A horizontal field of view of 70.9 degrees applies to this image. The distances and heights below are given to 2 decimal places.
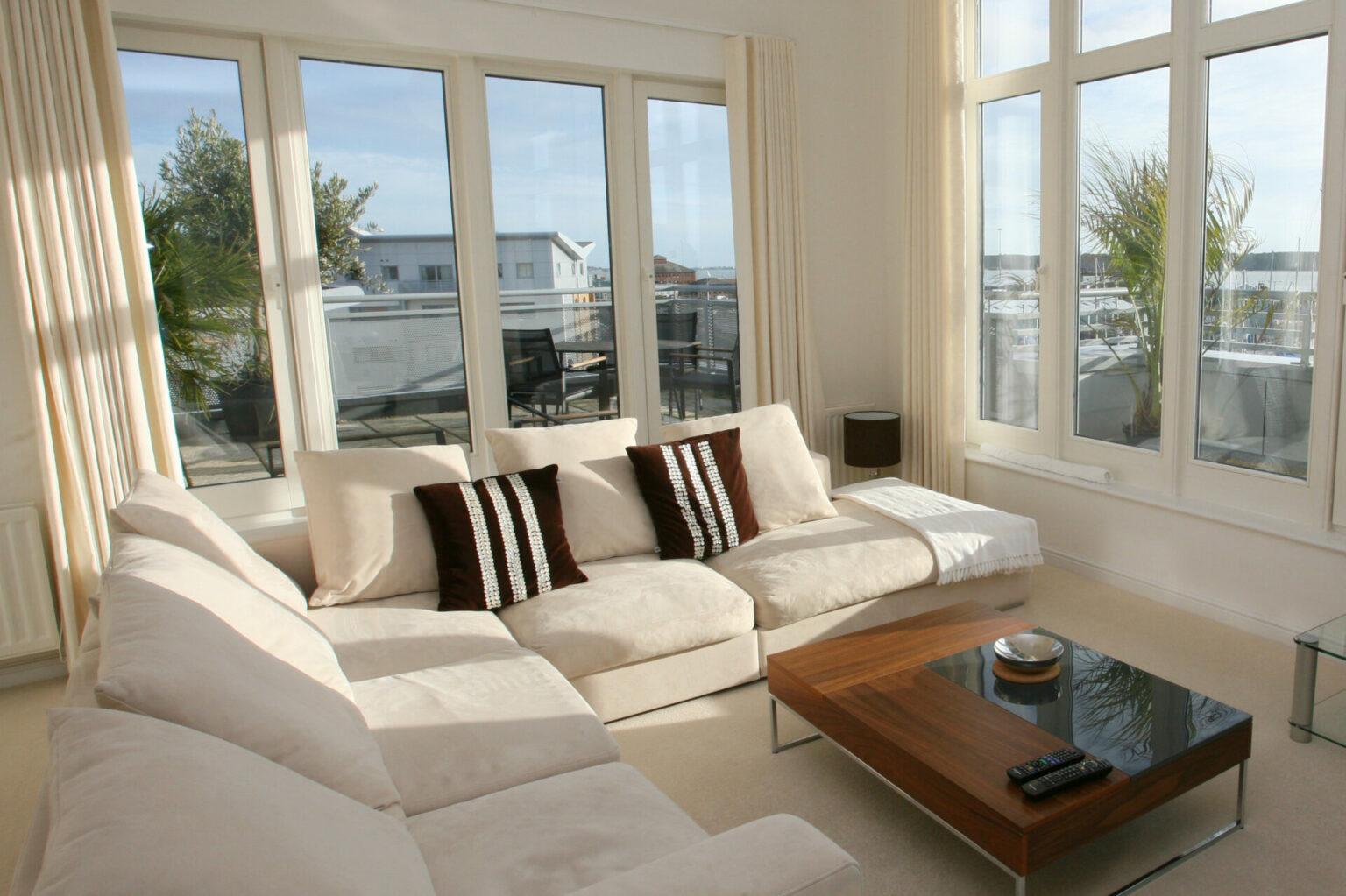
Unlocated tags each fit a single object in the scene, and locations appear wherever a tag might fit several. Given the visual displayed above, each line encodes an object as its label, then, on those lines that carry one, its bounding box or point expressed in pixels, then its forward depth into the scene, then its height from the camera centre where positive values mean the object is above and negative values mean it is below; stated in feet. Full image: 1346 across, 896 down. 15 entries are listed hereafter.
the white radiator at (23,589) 11.37 -3.04
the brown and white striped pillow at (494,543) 10.48 -2.60
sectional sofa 4.04 -2.87
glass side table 9.02 -4.10
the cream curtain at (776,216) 15.67 +1.35
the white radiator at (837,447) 17.51 -2.80
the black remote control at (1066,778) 6.81 -3.59
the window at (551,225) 14.60 +1.31
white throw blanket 12.08 -3.20
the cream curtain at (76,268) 10.89 +0.76
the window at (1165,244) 11.30 +0.45
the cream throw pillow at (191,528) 8.11 -1.75
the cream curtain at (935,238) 15.54 +0.85
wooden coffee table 6.81 -3.63
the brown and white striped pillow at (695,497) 11.95 -2.49
